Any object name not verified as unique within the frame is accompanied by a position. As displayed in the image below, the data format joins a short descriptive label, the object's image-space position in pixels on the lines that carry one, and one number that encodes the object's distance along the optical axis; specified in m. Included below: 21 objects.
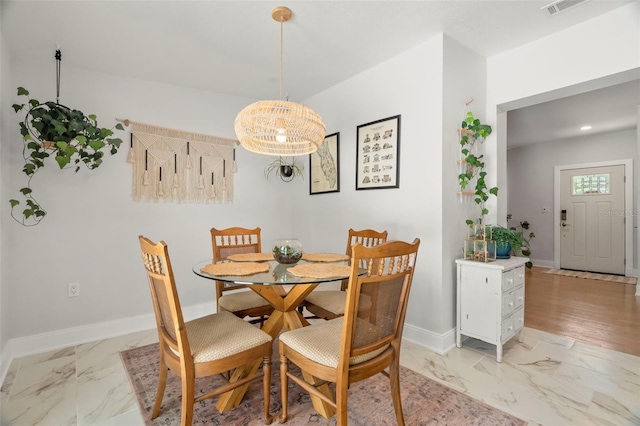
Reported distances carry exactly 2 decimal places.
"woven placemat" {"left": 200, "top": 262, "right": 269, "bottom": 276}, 1.74
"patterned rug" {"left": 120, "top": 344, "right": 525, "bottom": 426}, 1.64
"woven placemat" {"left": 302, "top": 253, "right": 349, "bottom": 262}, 2.24
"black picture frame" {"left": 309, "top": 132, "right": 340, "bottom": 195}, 3.44
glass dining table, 1.61
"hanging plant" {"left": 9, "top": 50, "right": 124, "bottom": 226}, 2.26
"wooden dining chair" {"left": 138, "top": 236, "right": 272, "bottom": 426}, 1.38
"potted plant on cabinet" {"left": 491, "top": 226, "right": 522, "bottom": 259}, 2.52
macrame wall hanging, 3.05
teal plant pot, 2.52
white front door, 5.34
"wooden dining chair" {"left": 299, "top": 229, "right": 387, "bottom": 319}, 2.16
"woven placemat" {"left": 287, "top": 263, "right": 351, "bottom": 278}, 1.69
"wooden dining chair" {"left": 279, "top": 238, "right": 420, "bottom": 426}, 1.30
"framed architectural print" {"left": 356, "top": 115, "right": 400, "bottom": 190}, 2.78
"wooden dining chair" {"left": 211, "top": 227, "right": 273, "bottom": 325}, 2.20
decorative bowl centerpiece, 2.05
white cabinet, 2.28
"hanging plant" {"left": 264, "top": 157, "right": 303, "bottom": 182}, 3.88
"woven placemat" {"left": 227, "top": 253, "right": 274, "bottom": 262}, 2.21
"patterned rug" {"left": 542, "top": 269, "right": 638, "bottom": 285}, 4.94
